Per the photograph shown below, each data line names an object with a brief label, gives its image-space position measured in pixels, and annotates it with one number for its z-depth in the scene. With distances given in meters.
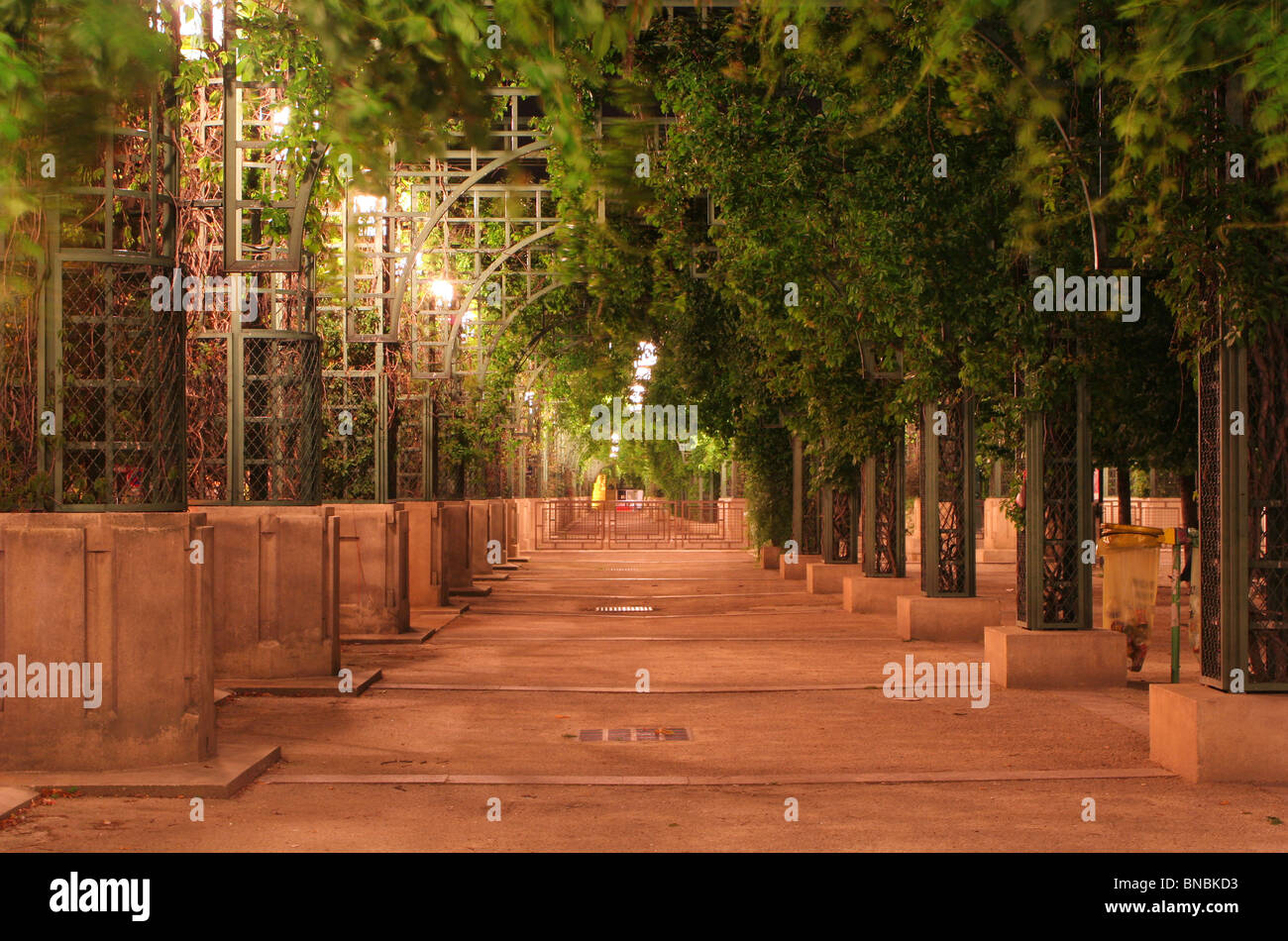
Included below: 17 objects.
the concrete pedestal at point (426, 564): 25.08
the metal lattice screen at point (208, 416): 16.05
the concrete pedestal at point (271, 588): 14.51
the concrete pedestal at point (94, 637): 9.31
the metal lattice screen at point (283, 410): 15.05
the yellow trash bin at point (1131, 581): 15.48
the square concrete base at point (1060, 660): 14.63
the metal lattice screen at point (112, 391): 9.71
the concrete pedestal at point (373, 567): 19.25
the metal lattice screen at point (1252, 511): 9.73
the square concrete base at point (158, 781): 9.04
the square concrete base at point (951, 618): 19.30
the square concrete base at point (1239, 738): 9.64
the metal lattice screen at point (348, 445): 21.58
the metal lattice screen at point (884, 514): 23.70
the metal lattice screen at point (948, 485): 18.89
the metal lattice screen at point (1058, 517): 14.59
